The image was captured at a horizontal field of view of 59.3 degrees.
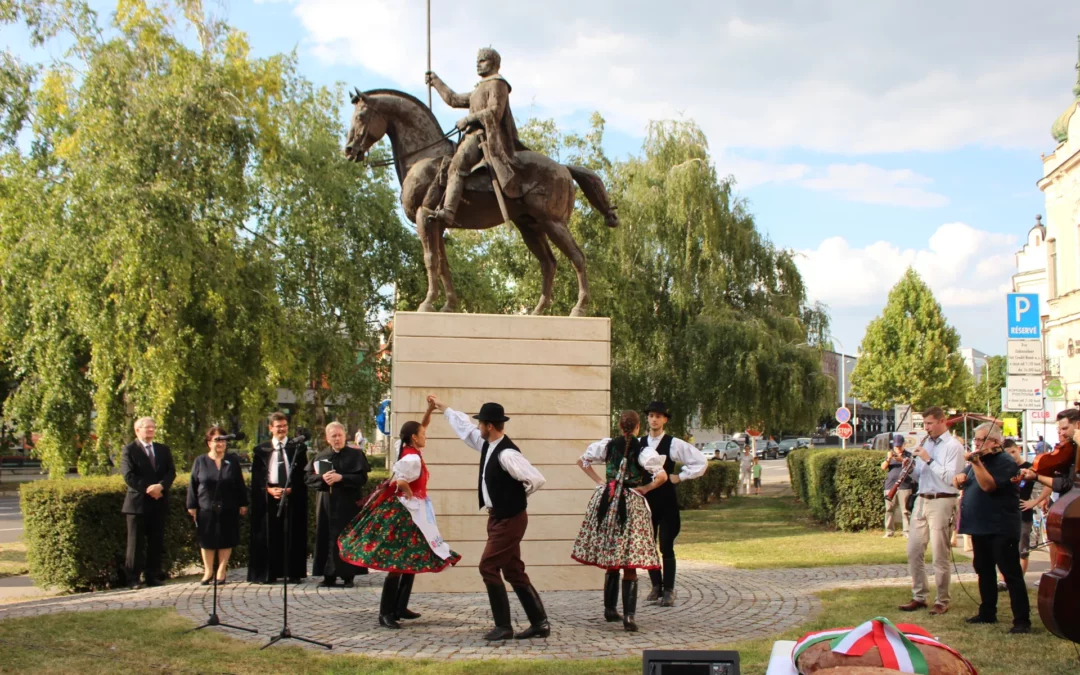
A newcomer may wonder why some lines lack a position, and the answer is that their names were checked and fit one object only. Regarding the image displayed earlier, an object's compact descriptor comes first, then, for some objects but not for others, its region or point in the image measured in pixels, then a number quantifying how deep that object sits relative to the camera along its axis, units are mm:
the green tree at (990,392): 67500
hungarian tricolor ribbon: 2461
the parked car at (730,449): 50931
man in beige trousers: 8109
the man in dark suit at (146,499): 9797
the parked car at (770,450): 58688
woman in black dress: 9633
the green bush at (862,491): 16484
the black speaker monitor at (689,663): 3688
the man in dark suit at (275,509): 9914
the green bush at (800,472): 20575
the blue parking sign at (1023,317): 12938
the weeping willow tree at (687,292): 22203
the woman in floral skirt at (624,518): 7238
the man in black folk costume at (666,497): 8062
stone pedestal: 9414
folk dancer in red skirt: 7129
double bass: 5535
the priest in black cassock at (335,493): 9578
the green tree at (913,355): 50781
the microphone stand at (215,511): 9625
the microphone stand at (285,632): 6707
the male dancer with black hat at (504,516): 6898
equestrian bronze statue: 9812
